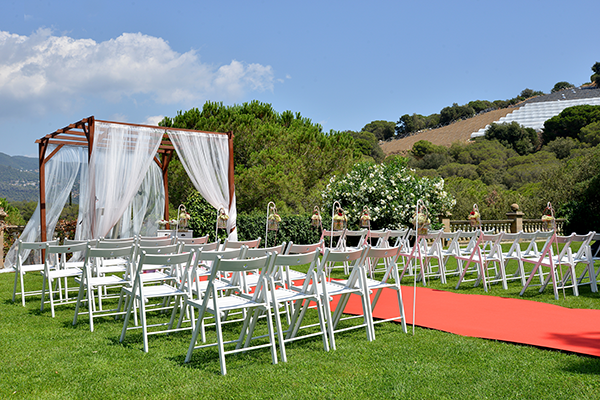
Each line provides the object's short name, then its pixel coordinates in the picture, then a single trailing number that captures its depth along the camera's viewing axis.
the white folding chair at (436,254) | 7.04
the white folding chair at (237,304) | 3.19
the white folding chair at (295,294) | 3.43
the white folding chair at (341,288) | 3.75
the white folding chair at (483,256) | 6.39
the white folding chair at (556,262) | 5.78
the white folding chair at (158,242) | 6.24
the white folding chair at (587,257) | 6.14
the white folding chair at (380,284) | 4.00
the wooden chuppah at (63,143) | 8.97
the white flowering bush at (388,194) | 12.16
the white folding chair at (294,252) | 4.75
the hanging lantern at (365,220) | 7.52
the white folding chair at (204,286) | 3.82
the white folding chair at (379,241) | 7.12
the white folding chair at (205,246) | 5.09
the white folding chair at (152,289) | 3.69
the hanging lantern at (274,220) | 7.00
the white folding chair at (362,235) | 7.41
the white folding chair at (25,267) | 5.64
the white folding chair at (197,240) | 6.44
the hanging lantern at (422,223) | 4.78
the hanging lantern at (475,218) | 6.73
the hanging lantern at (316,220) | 7.16
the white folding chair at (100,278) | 4.38
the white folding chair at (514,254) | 6.45
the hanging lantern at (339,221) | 6.45
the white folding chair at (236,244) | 5.49
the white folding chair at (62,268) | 5.04
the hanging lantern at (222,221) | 7.90
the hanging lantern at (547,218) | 6.34
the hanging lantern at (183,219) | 8.34
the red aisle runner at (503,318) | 3.82
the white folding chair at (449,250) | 6.99
